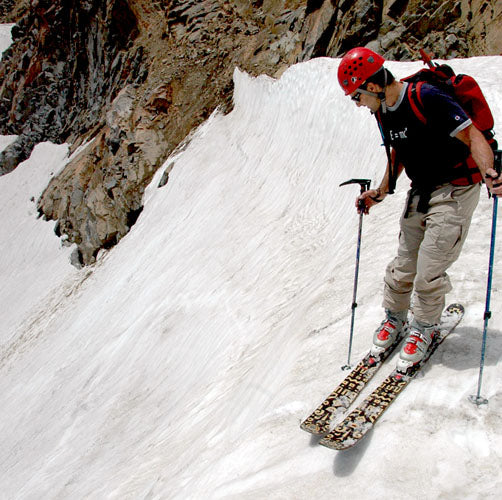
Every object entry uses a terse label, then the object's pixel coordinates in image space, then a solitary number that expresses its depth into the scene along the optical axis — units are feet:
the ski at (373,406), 12.17
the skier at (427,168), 12.41
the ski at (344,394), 13.08
